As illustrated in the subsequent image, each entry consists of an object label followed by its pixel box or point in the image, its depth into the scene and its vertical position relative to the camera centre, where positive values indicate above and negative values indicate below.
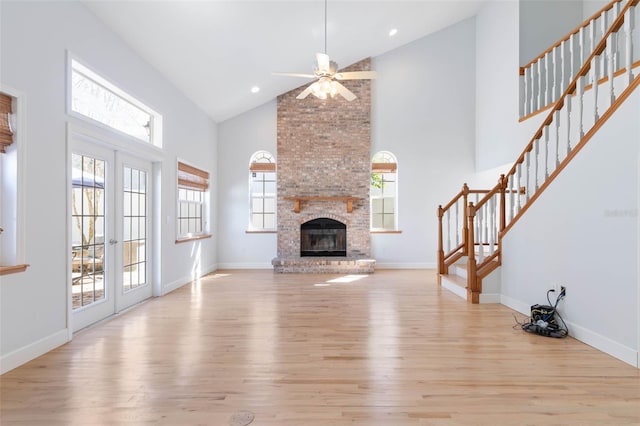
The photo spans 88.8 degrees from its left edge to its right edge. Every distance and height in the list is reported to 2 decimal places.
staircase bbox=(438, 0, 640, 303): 2.99 +1.06
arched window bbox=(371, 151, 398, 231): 7.69 +0.44
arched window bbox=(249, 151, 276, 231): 7.65 +0.49
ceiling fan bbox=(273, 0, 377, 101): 3.94 +1.73
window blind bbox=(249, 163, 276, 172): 7.63 +1.08
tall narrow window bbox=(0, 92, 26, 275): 2.53 +0.16
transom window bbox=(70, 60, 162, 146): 3.40 +1.30
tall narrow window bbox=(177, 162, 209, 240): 5.80 +0.24
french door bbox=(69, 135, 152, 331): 3.43 -0.22
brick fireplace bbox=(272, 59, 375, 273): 7.50 +1.19
